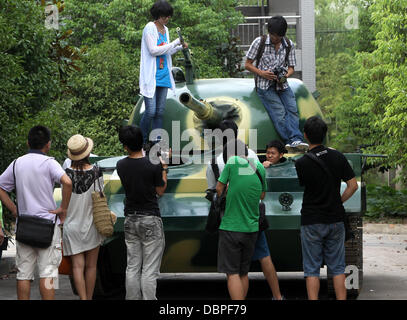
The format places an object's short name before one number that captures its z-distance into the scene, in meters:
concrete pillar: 37.22
